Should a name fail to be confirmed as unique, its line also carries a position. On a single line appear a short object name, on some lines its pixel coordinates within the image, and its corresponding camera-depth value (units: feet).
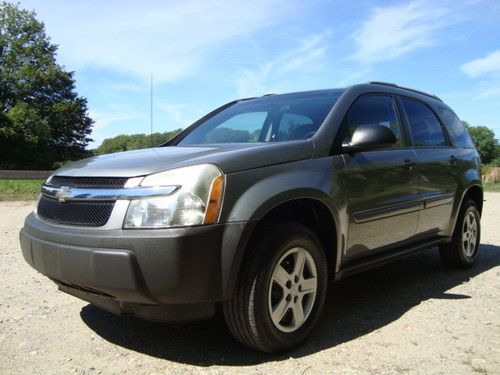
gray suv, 8.70
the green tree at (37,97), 150.00
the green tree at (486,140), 347.65
